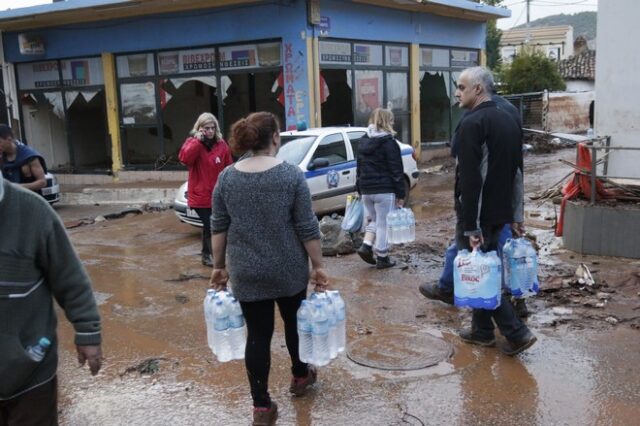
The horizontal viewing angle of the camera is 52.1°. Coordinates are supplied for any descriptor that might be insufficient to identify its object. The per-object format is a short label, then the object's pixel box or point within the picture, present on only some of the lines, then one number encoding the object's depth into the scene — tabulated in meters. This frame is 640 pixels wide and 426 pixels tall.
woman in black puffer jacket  7.04
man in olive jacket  2.45
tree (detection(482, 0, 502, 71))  51.31
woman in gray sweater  3.60
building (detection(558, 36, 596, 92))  37.72
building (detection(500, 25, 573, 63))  61.44
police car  9.59
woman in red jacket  7.34
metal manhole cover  4.70
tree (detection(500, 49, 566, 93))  27.42
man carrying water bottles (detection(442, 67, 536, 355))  4.44
